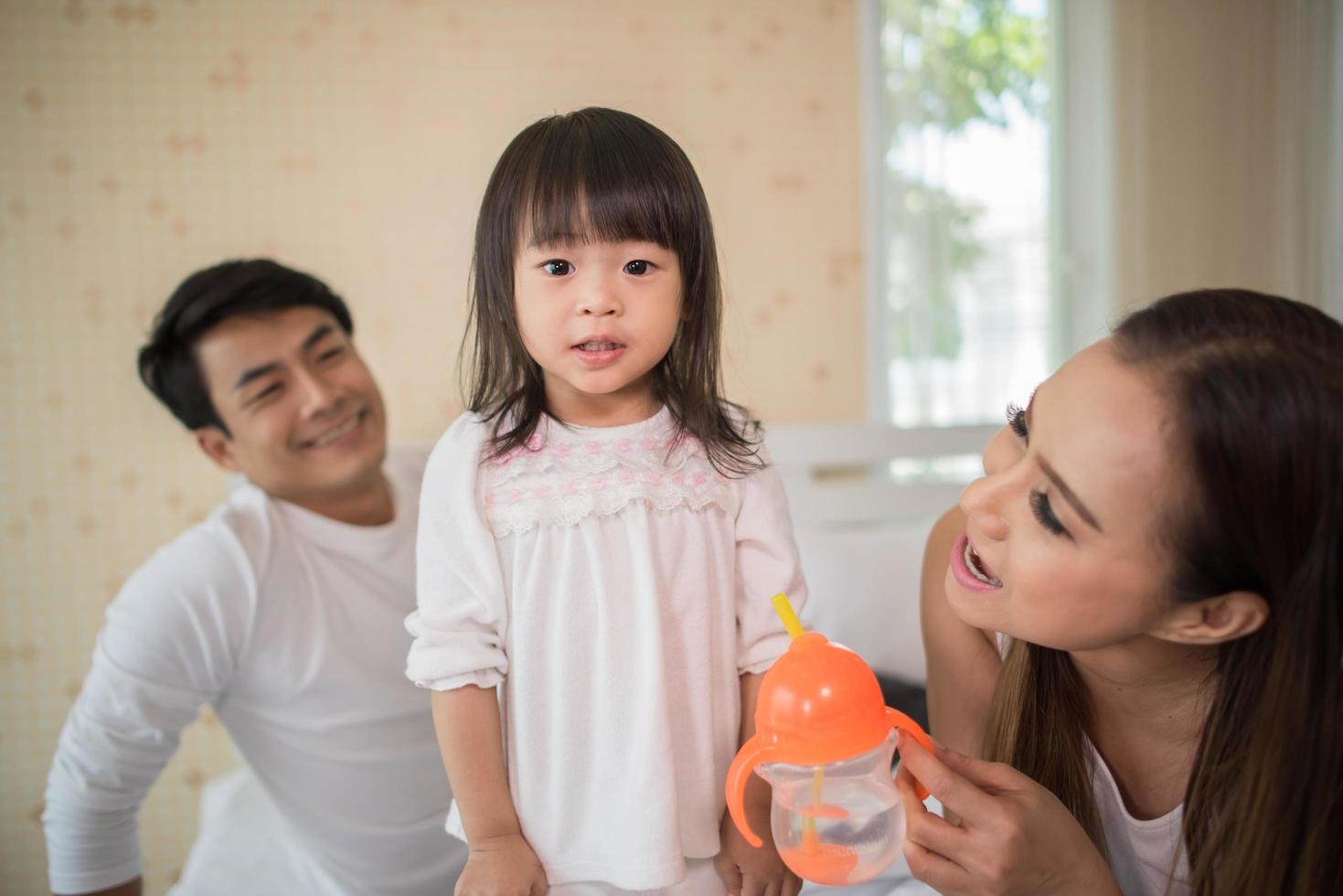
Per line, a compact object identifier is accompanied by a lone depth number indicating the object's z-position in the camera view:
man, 1.22
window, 2.54
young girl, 0.79
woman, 0.71
